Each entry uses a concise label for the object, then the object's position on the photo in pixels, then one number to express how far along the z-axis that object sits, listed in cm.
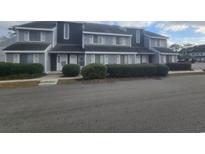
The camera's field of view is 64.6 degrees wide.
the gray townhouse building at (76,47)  1232
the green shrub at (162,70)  1219
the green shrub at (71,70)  1173
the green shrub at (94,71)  1122
